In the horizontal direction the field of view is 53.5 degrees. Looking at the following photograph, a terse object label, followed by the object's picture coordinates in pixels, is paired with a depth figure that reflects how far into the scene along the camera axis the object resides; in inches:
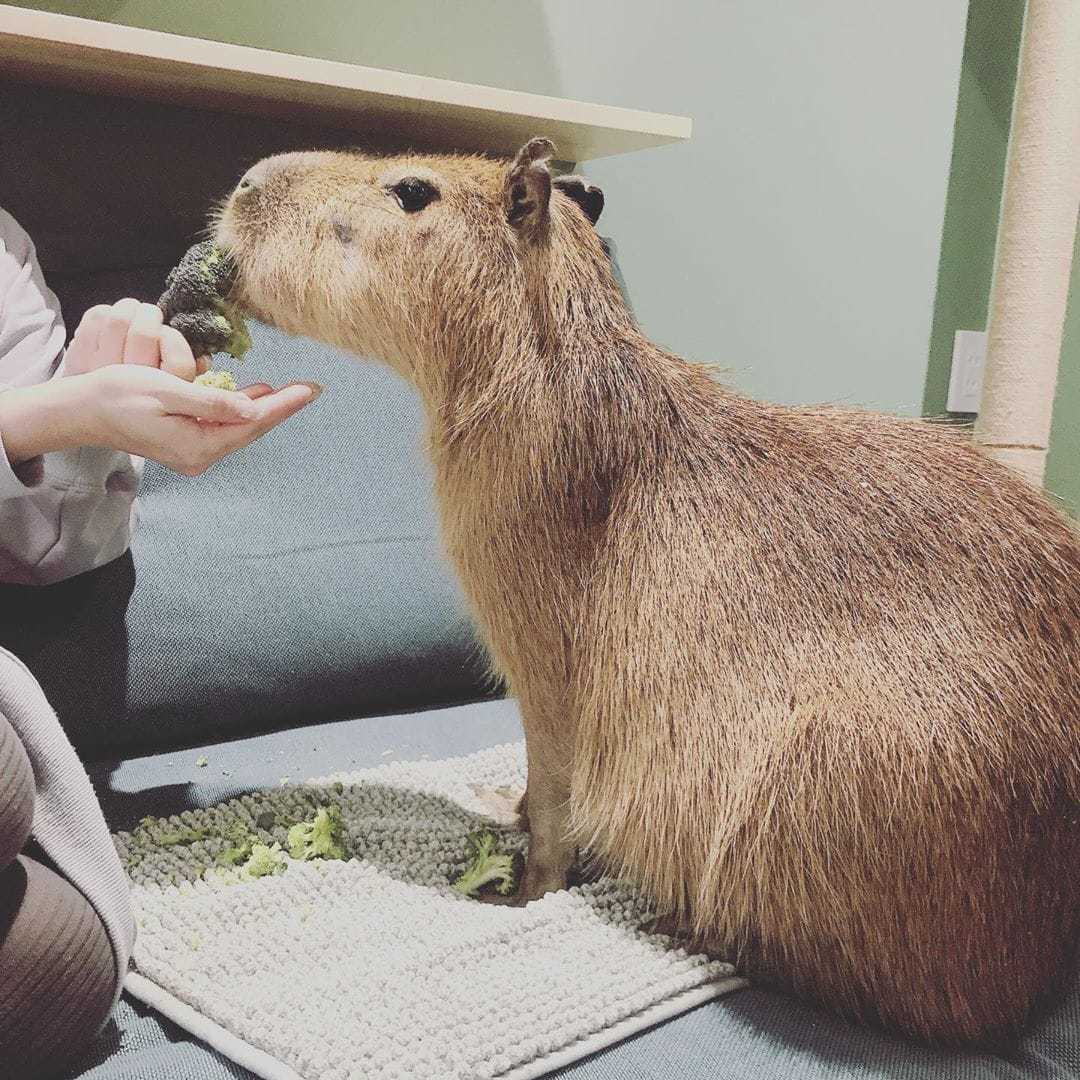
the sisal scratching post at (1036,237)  68.7
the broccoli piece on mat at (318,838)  46.3
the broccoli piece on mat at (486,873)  45.1
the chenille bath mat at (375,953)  32.7
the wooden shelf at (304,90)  54.2
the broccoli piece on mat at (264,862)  44.5
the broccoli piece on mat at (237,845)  45.1
